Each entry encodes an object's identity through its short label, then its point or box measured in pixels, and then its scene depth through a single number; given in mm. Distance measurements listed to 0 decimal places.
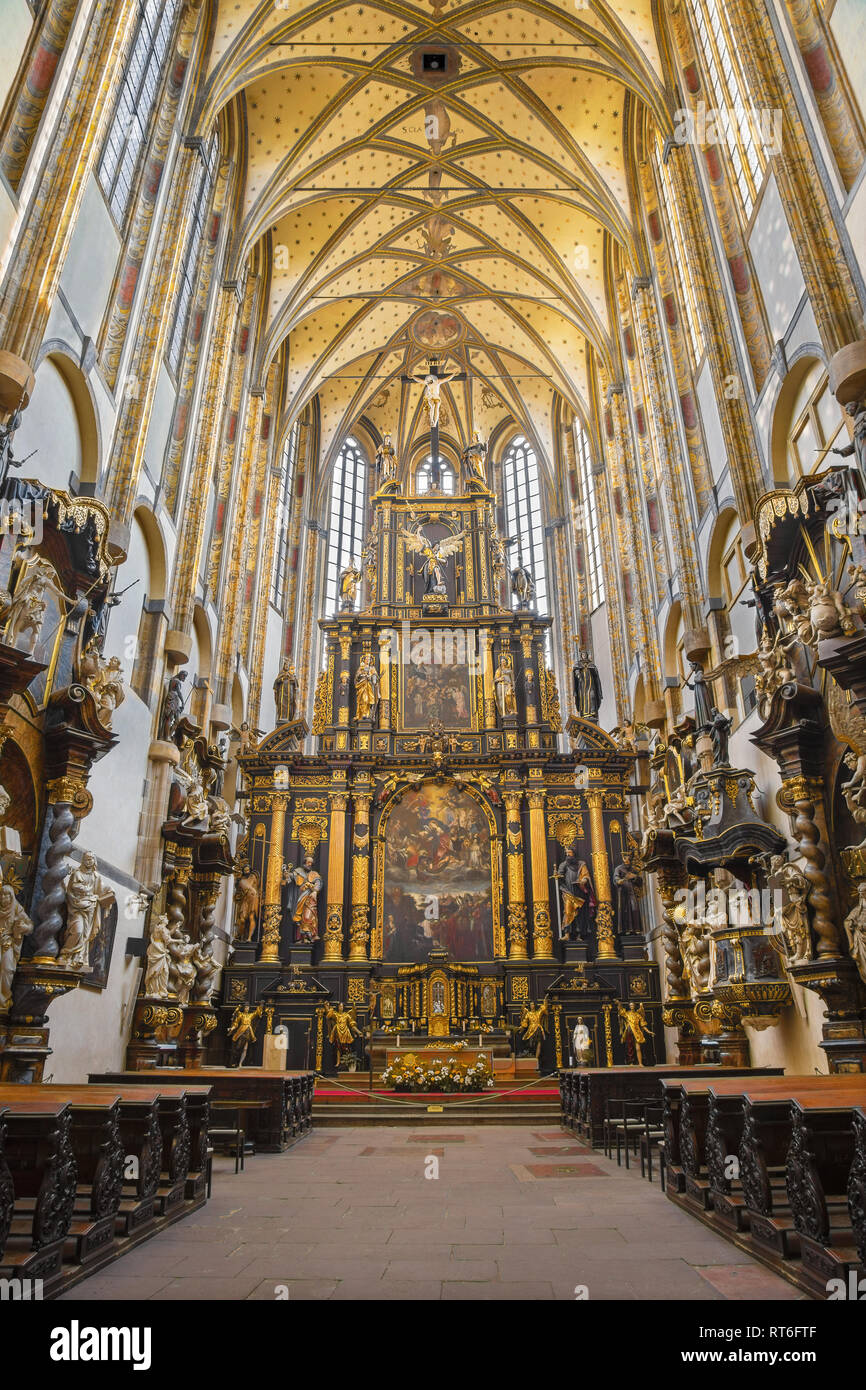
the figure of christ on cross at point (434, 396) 30542
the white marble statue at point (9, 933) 9852
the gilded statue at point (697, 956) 15133
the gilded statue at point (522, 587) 27406
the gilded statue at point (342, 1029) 21000
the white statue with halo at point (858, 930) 9703
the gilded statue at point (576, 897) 22766
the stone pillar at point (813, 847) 10461
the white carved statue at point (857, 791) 8703
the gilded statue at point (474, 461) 30891
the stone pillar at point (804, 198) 10625
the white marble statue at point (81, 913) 10625
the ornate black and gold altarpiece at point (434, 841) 21750
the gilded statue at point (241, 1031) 20547
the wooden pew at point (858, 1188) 4043
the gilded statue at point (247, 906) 22516
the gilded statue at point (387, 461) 30188
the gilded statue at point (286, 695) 25094
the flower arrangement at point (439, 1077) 16594
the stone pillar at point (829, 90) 10844
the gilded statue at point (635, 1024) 20906
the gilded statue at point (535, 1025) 21141
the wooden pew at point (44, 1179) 4383
